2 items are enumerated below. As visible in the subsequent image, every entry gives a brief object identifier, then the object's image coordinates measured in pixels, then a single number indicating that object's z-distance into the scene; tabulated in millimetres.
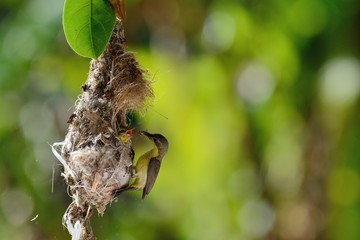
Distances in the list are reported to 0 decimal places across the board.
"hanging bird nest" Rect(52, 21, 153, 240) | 4152
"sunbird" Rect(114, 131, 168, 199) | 4469
